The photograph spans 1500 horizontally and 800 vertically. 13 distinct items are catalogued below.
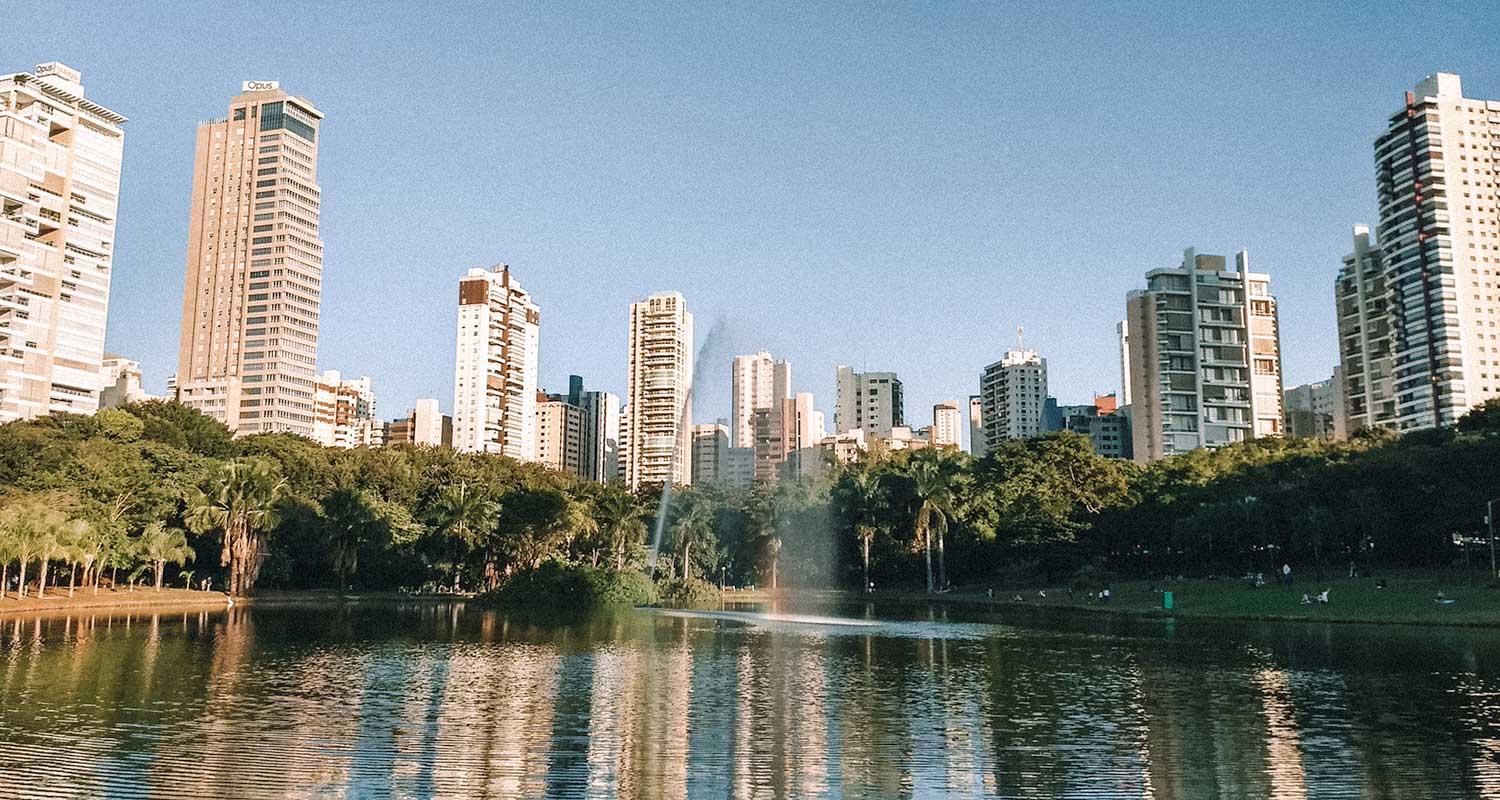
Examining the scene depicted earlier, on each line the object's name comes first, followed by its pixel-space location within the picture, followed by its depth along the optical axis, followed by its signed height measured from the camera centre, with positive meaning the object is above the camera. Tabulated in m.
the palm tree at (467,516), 101.12 +3.57
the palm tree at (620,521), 107.44 +3.33
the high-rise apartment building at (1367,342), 186.12 +37.21
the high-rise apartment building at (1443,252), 170.88 +48.21
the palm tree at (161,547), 82.25 +0.47
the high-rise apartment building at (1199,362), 178.50 +31.75
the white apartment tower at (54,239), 126.69 +38.07
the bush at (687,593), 92.62 -3.15
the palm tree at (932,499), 104.50 +5.47
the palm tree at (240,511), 85.94 +3.28
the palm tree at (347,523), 94.31 +2.64
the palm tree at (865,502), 113.19 +5.61
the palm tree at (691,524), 115.12 +3.30
